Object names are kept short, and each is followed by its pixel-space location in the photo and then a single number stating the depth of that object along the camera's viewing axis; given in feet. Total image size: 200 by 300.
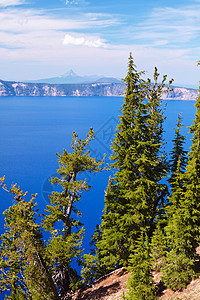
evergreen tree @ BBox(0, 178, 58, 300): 55.67
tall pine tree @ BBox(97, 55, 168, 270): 69.15
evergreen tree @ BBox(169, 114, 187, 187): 74.84
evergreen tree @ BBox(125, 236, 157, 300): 53.57
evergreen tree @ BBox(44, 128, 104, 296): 63.62
